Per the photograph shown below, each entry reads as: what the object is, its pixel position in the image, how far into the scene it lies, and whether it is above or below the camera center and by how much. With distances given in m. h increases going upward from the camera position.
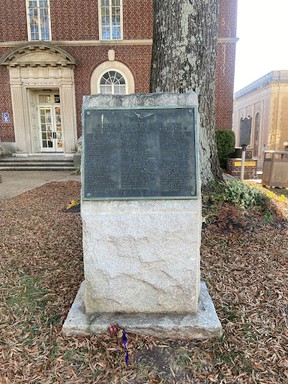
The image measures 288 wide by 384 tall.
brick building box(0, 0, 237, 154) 14.71 +3.98
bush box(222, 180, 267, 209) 4.62 -0.94
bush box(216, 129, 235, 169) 13.59 -0.40
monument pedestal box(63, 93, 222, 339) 2.31 -0.61
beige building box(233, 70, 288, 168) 25.09 +2.18
